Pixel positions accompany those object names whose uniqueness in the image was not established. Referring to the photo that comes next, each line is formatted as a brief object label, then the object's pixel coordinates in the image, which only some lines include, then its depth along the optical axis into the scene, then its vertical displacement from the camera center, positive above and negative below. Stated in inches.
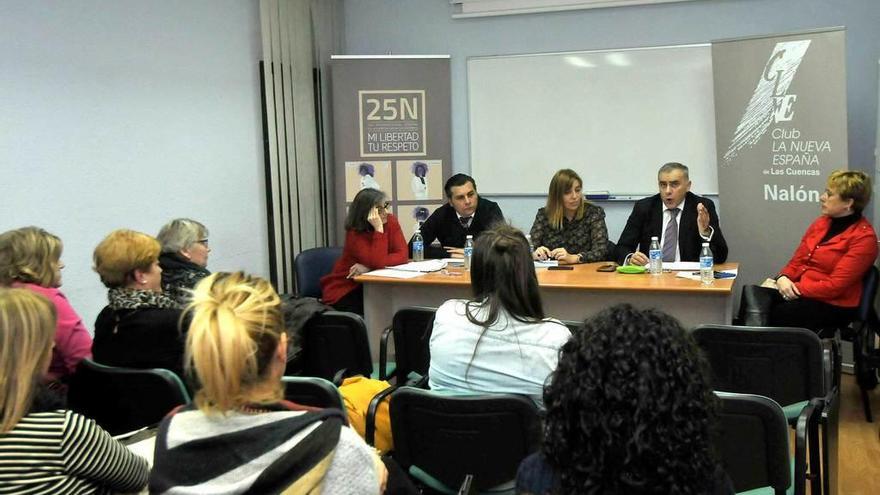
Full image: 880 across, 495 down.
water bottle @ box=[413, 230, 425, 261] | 194.9 -7.9
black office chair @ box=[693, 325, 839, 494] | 108.0 -23.2
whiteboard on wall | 226.1 +29.9
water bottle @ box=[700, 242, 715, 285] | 148.9 -11.8
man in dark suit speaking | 179.2 -3.4
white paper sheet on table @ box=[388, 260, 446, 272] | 175.8 -11.3
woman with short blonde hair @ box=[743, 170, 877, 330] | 157.8 -14.3
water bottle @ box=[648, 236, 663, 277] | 160.1 -10.9
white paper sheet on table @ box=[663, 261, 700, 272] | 166.9 -12.7
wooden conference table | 148.5 -16.9
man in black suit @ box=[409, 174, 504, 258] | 198.8 -0.2
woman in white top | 87.4 -13.8
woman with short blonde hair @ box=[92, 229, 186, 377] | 103.9 -12.3
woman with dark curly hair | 43.6 -11.9
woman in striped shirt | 61.4 -16.3
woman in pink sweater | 103.7 -6.1
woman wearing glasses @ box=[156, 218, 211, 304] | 127.3 -4.5
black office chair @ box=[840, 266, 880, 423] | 156.3 -28.2
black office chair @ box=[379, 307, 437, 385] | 125.6 -20.8
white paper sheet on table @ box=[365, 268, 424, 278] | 167.6 -12.2
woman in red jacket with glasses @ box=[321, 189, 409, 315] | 173.6 -7.0
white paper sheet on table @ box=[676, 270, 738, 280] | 154.4 -13.8
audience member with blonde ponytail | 50.1 -14.0
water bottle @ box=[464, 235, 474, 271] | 177.5 -8.1
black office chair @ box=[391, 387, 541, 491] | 82.4 -24.7
